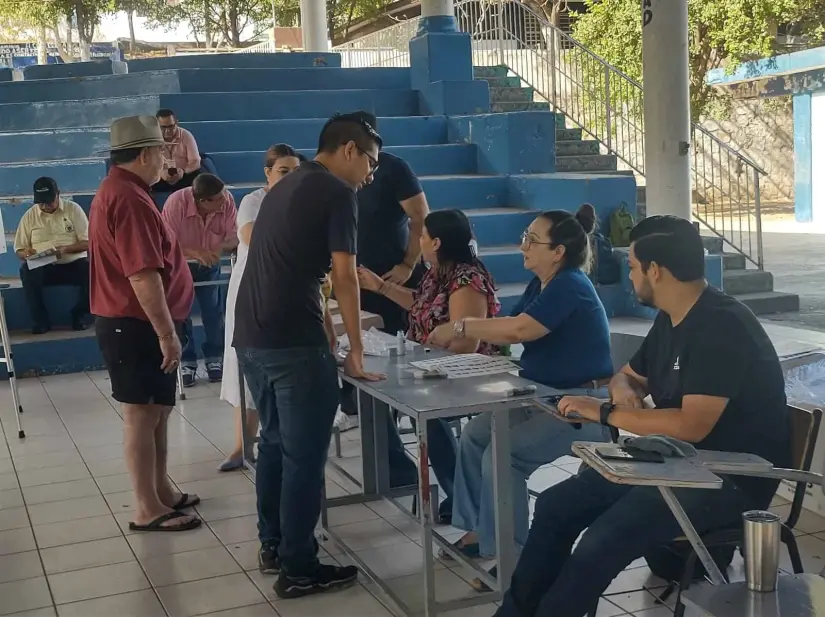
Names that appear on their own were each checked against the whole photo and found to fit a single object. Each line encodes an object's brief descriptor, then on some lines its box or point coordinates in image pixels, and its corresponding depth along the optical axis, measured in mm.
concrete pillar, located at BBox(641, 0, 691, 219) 7734
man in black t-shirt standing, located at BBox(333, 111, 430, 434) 5008
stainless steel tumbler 1929
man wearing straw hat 3764
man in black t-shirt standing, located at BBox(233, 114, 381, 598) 3186
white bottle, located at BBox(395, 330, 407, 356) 3689
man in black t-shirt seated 2514
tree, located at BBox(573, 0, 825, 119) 16109
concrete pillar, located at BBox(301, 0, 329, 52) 13984
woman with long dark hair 3846
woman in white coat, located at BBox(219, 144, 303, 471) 4535
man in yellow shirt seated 7773
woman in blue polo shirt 3301
